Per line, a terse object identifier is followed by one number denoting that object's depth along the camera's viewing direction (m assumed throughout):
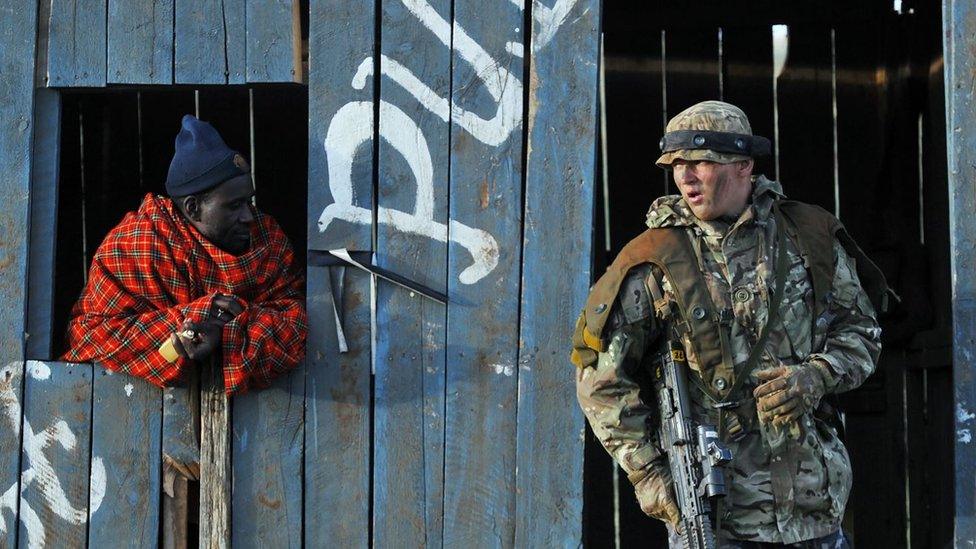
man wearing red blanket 9.36
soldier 7.94
